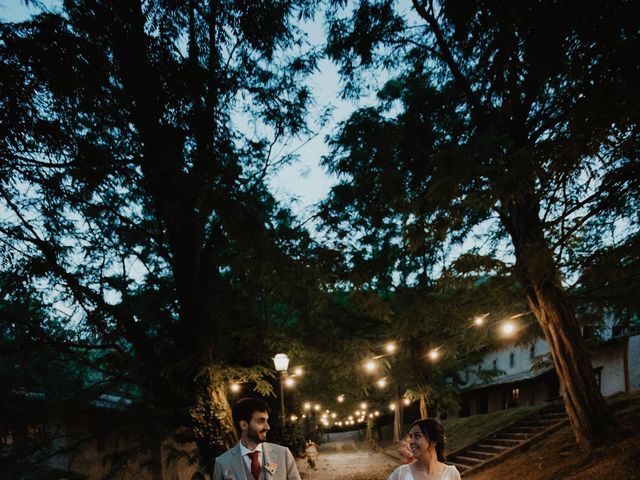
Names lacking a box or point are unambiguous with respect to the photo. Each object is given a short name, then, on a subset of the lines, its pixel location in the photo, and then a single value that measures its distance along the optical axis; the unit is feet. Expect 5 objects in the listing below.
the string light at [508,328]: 32.78
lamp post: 33.94
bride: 11.16
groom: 10.19
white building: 77.25
